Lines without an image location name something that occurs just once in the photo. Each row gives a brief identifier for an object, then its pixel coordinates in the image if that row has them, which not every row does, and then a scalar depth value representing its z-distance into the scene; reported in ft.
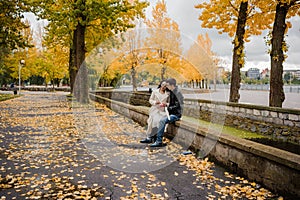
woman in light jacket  25.11
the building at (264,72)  563.40
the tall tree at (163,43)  53.73
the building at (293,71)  474.33
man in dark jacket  24.70
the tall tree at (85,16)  57.06
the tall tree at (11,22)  63.46
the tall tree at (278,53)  37.42
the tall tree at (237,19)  47.44
